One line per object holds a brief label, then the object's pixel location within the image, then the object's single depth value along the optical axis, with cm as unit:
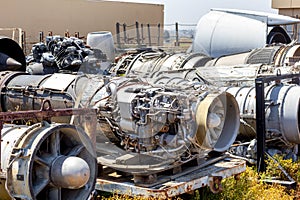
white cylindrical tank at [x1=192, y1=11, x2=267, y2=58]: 1066
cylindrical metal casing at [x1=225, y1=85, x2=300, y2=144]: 612
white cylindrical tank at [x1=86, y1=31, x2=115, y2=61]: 856
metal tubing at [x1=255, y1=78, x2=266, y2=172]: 604
